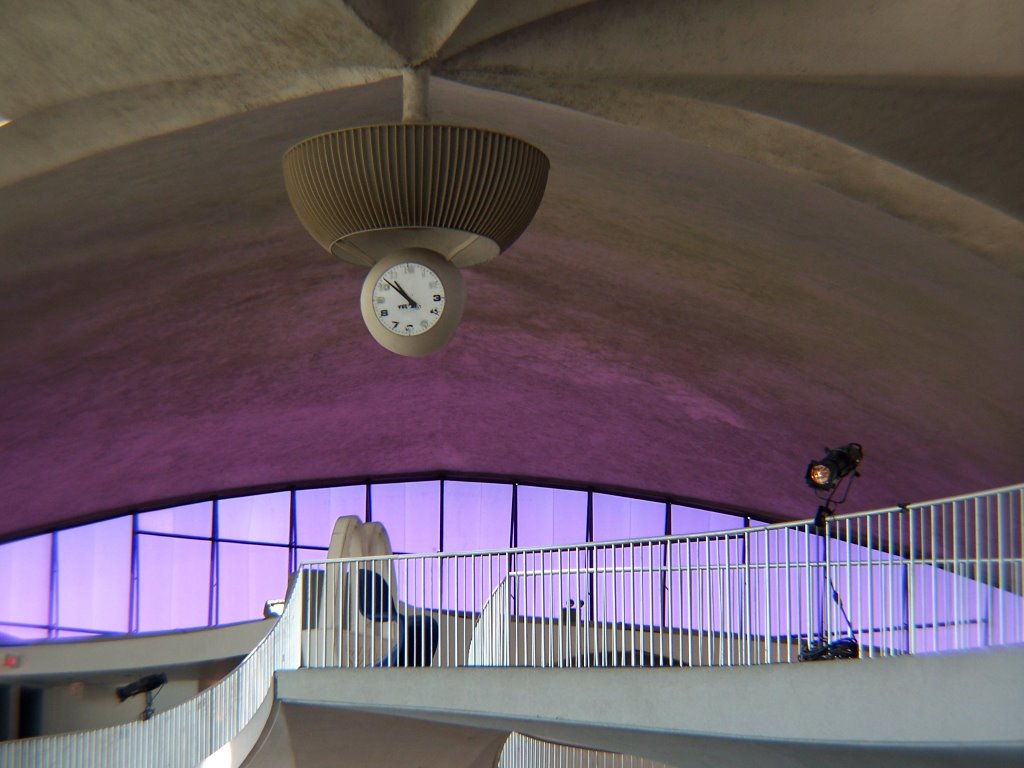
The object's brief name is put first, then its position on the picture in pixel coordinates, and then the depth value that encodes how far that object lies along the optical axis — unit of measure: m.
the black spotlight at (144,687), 27.08
